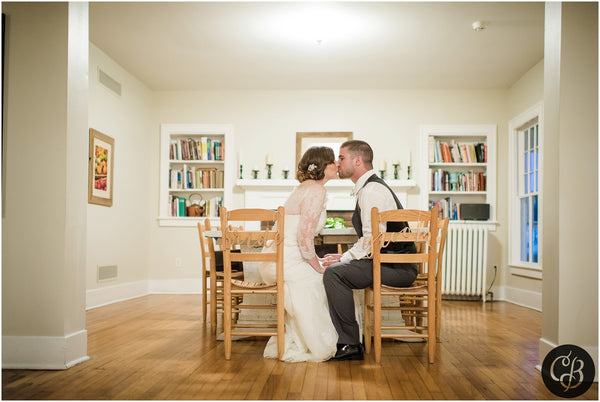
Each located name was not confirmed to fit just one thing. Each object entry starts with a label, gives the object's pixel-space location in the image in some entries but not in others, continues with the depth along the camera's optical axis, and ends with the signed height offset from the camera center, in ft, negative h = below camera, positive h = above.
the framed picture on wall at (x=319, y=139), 25.80 +3.34
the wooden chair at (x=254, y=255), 10.84 -0.83
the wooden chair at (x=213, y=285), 14.67 -1.90
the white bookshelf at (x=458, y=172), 25.30 +1.96
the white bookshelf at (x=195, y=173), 26.08 +1.77
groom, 11.30 -1.24
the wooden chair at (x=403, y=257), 10.60 -0.82
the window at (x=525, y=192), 22.18 +0.94
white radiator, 23.63 -1.98
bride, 11.17 -1.21
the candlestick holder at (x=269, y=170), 25.54 +1.87
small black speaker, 24.40 +0.10
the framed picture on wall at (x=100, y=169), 20.27 +1.55
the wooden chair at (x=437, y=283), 13.23 -1.71
